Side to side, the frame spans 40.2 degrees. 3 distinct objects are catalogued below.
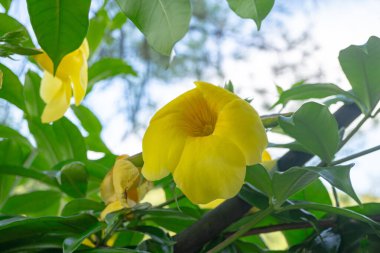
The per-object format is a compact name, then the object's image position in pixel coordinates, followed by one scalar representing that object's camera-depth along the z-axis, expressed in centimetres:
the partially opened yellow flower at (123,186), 38
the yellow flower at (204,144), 33
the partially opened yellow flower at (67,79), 45
